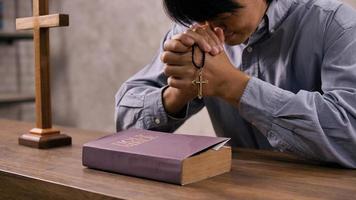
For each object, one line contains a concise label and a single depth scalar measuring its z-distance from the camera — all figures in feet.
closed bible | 3.44
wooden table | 3.32
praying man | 3.89
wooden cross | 4.32
